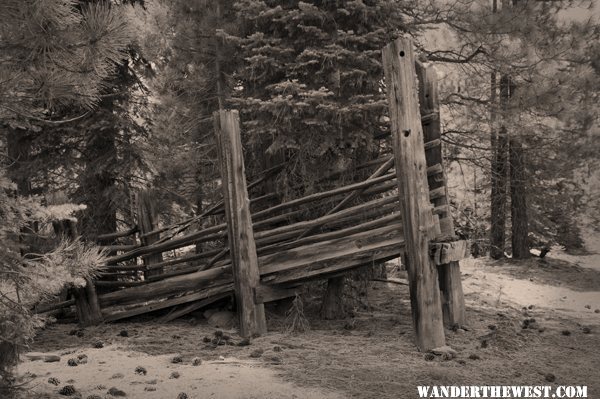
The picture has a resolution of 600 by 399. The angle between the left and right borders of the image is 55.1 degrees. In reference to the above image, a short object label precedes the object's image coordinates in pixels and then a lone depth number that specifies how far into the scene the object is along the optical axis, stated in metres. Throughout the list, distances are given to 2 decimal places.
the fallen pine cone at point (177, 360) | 5.93
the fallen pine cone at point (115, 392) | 4.78
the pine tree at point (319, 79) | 7.57
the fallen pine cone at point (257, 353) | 6.13
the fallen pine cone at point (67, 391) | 4.71
